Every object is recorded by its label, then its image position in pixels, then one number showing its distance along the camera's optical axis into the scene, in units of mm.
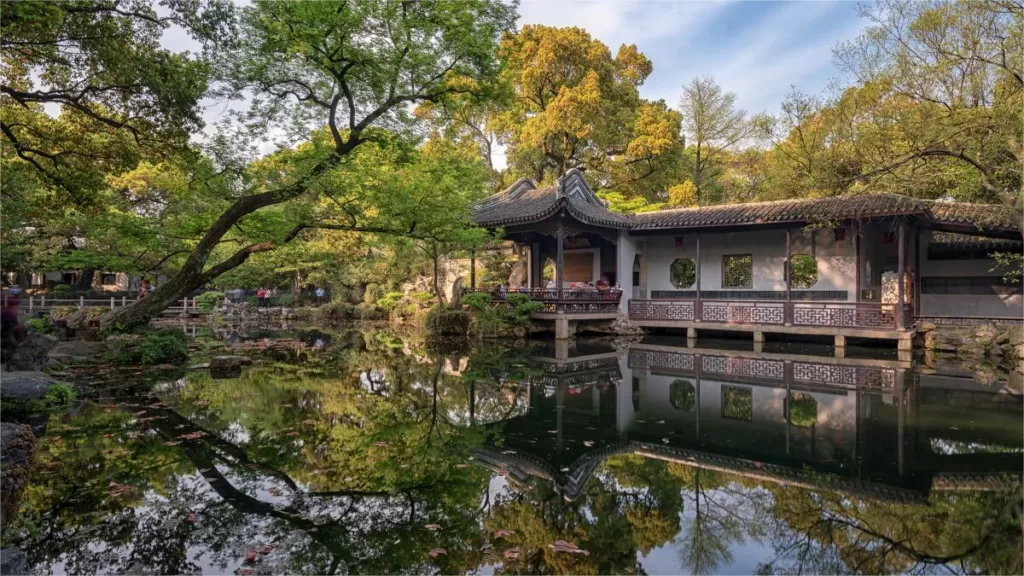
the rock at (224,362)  9523
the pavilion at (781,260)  12781
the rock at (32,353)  7902
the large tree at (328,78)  8703
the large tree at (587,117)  21969
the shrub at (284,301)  27297
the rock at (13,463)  3465
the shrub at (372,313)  23345
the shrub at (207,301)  25062
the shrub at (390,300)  22898
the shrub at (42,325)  11922
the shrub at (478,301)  15086
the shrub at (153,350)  10289
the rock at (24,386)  6363
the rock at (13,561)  2621
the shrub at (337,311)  23734
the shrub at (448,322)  15531
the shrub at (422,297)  21295
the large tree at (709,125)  26516
